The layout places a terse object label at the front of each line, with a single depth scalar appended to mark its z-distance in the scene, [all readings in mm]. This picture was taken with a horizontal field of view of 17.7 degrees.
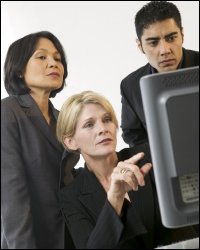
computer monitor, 1862
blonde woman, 2079
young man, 2143
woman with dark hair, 2033
